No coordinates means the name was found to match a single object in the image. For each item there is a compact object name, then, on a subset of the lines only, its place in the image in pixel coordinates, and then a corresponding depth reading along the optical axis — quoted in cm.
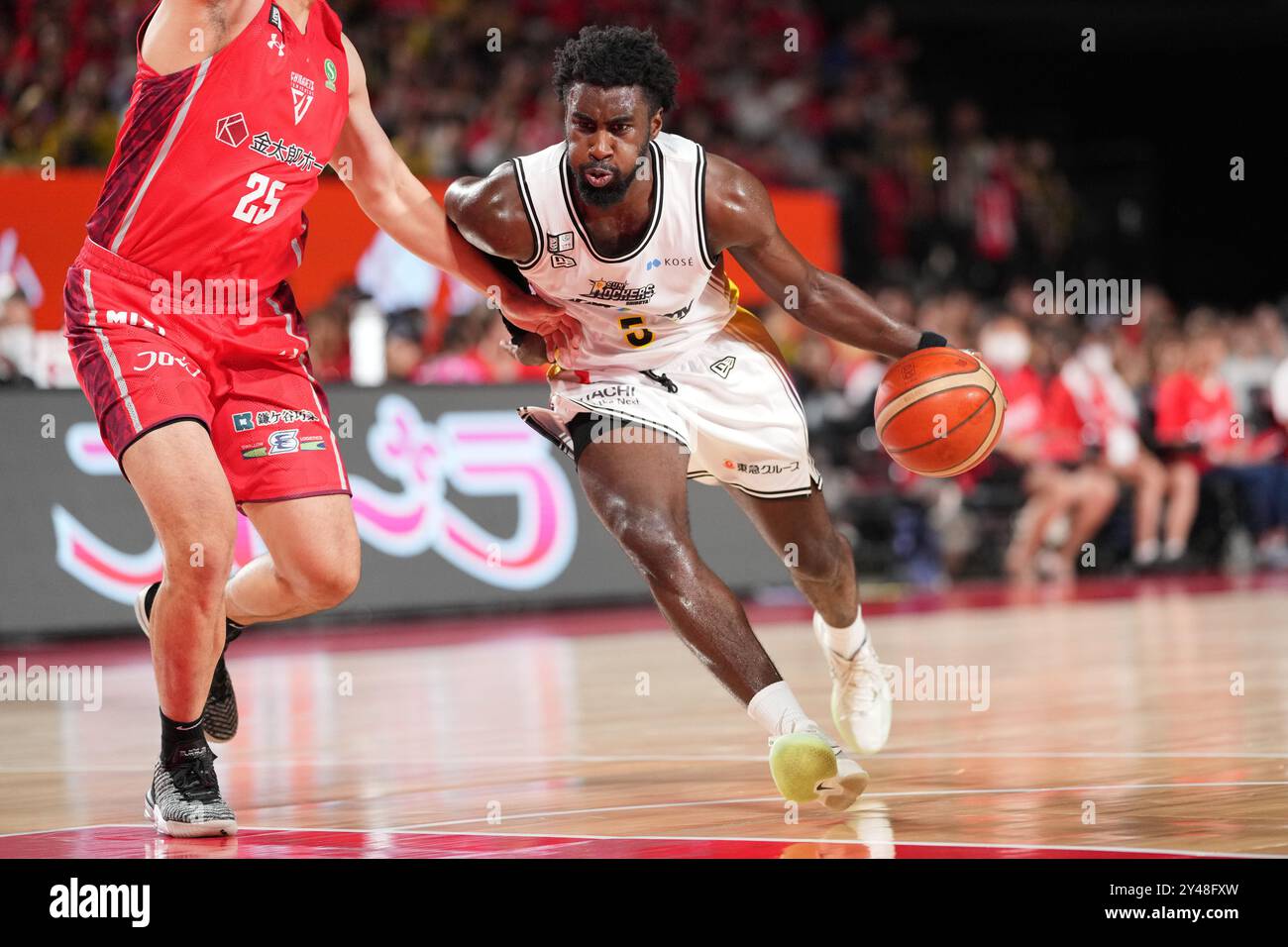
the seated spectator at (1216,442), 1507
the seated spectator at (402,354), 1166
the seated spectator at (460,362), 1173
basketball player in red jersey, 467
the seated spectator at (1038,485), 1405
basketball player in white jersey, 497
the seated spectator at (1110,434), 1434
